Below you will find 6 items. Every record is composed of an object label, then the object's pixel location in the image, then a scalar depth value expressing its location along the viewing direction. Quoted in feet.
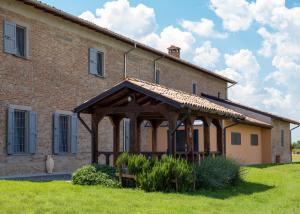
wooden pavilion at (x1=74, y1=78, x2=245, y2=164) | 44.88
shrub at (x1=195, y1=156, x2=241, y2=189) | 43.93
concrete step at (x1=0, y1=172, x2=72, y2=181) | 52.44
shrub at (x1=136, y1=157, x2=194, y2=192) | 41.57
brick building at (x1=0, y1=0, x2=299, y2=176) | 56.70
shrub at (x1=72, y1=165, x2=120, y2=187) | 44.78
